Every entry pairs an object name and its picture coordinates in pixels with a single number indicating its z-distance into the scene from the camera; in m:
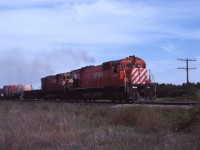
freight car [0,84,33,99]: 62.08
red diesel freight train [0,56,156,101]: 30.25
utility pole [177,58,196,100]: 56.56
